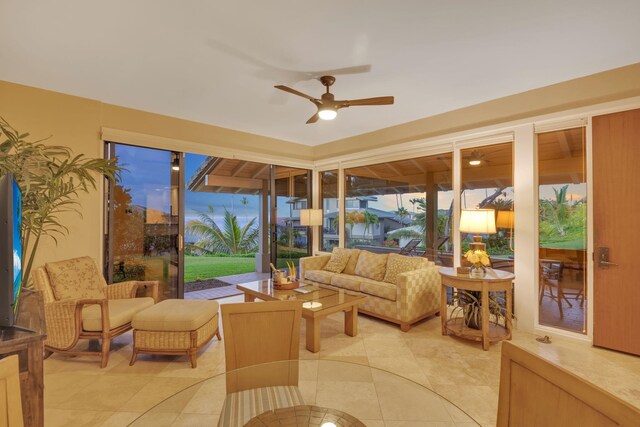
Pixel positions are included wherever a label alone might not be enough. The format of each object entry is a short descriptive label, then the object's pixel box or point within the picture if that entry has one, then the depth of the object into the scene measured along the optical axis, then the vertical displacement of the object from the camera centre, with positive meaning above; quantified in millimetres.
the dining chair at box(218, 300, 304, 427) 1492 -787
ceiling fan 2943 +1109
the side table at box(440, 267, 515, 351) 3113 -909
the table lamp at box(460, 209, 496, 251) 3275 -65
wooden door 2885 -129
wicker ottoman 2713 -1047
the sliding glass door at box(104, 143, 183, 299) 3969 -44
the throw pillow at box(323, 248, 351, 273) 4797 -716
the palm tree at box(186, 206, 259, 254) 7953 -464
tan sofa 3525 -952
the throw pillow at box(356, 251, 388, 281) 4262 -709
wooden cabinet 1235 -610
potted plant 1984 +285
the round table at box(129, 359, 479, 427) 1288 -943
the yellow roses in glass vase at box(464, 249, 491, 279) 3217 -469
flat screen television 1294 -143
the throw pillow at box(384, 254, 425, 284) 4016 -657
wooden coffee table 3004 -920
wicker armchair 2686 -864
